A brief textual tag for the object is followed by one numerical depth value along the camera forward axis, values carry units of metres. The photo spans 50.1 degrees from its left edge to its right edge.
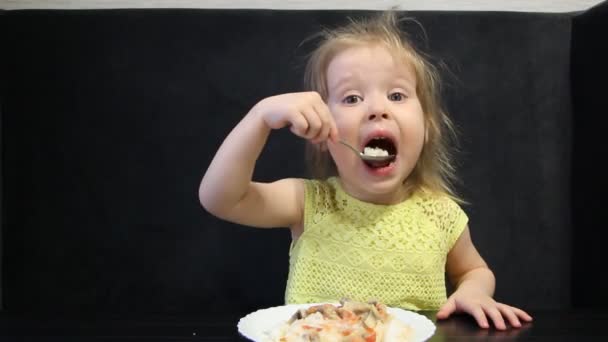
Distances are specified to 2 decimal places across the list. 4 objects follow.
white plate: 0.64
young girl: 0.91
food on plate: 0.60
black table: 0.67
